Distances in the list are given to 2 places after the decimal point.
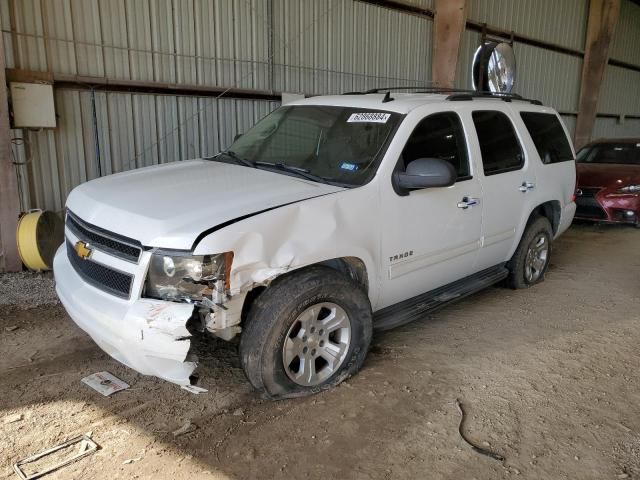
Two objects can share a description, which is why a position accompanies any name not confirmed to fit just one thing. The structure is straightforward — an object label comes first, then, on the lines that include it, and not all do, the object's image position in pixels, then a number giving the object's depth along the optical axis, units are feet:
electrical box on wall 18.52
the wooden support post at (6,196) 17.79
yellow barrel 18.28
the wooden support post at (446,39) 34.47
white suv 9.37
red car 27.61
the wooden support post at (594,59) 49.65
